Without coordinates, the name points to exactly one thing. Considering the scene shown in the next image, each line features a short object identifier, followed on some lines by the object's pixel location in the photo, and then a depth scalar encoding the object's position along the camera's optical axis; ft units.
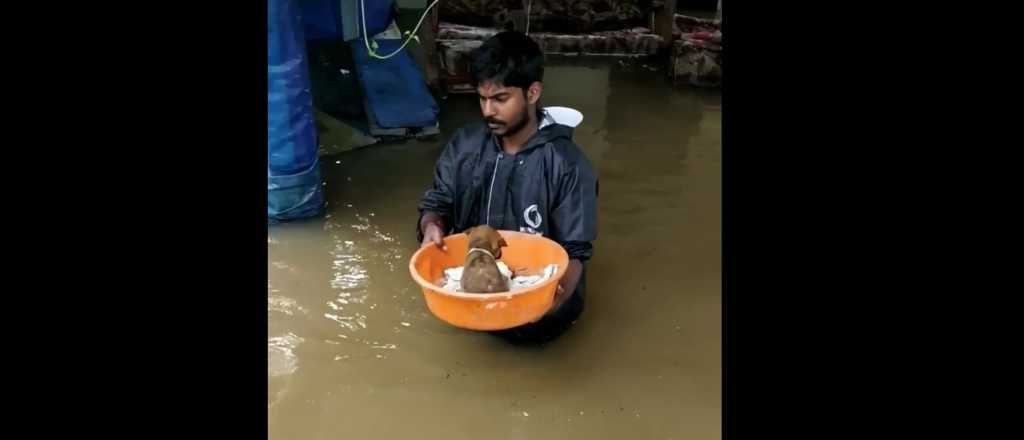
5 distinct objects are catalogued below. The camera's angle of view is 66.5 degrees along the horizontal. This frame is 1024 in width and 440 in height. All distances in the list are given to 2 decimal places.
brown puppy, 7.11
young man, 7.87
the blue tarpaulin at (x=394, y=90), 14.37
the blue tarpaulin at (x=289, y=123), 10.14
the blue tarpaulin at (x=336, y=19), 14.47
